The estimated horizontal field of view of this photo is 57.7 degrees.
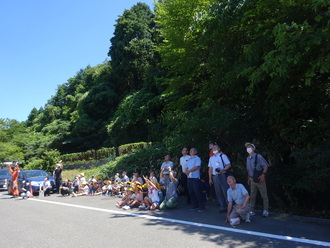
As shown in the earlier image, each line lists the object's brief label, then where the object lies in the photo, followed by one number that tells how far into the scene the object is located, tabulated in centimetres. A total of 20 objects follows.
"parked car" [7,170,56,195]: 1653
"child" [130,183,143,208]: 998
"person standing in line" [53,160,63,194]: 1669
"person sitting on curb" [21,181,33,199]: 1568
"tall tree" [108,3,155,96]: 3294
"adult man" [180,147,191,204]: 941
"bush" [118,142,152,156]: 2281
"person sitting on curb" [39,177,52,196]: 1615
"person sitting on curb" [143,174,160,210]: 938
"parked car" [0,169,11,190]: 2137
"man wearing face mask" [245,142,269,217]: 745
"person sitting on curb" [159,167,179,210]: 926
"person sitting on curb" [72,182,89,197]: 1513
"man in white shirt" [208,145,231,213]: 800
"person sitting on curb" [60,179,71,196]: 1558
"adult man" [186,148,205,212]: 866
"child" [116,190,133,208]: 1036
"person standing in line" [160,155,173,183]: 1026
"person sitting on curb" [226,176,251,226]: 684
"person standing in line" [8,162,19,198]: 1655
